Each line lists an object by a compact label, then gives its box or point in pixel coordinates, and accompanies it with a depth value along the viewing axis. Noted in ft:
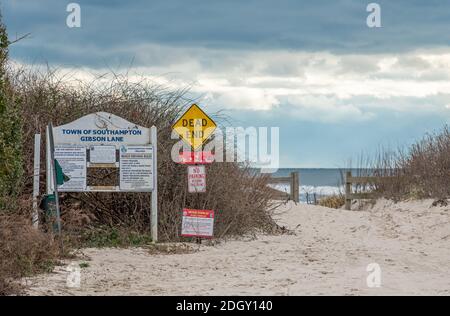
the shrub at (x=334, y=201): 106.54
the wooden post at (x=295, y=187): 99.36
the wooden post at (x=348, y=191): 98.37
